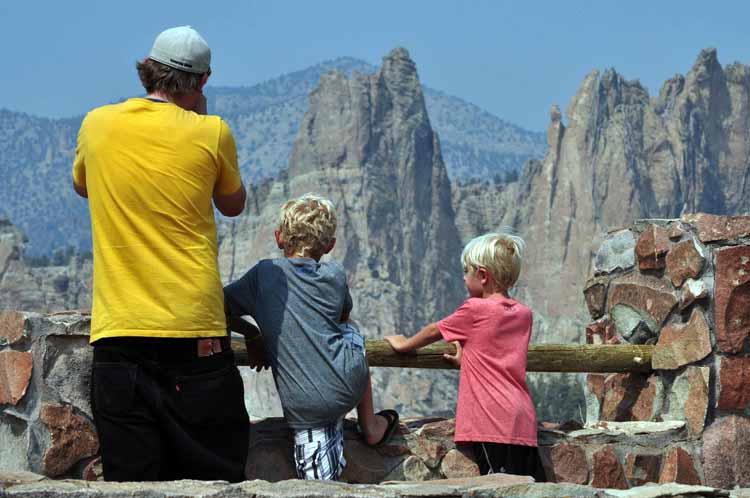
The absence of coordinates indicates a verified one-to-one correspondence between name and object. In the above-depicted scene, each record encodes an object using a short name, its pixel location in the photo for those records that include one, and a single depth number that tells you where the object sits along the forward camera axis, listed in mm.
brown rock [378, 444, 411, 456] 9695
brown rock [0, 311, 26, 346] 8711
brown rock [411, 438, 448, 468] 9758
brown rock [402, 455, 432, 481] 9727
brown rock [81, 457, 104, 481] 8758
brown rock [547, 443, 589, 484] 10102
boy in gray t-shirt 8773
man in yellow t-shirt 7836
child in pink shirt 9430
